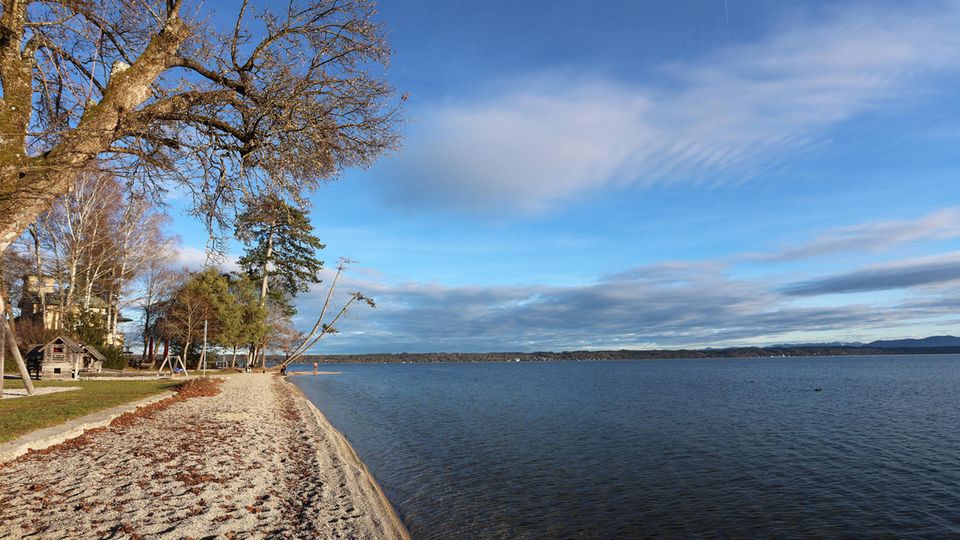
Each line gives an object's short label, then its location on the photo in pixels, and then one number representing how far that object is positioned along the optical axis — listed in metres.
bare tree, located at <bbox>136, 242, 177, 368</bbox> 47.53
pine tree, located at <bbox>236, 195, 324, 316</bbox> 61.25
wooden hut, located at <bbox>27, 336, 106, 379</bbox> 35.16
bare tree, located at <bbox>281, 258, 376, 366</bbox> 61.01
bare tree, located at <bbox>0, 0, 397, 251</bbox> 4.98
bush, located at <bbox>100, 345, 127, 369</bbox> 46.50
